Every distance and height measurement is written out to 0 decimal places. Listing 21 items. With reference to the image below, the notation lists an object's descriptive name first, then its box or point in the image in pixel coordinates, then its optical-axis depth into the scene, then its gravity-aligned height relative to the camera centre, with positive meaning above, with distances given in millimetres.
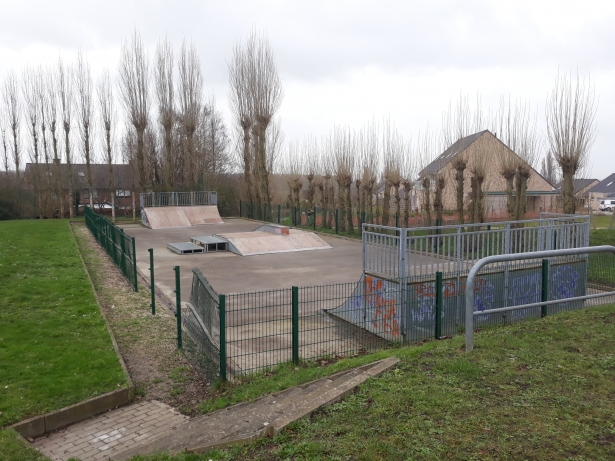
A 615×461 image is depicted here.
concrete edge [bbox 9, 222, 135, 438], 4707 -2280
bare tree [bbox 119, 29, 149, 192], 35500 +7214
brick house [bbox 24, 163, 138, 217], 38312 +1340
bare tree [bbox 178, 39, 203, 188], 37562 +7863
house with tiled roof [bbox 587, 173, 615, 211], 66125 +207
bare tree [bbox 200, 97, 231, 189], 42094 +4527
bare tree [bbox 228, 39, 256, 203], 33156 +5998
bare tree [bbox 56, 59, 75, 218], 37062 +5738
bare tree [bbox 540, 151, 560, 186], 36444 +1412
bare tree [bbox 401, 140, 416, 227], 21984 +821
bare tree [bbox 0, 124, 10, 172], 40638 +3785
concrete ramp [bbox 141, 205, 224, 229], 29738 -1277
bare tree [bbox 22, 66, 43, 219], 37688 +3517
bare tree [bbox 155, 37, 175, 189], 36375 +7525
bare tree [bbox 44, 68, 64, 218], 37469 +3634
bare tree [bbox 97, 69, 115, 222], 36688 +5729
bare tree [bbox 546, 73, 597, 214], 14492 +1256
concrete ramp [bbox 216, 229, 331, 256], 17875 -1870
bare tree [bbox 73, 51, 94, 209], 37000 +5567
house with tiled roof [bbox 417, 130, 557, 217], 17391 +1439
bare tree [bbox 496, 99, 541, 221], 16656 +896
